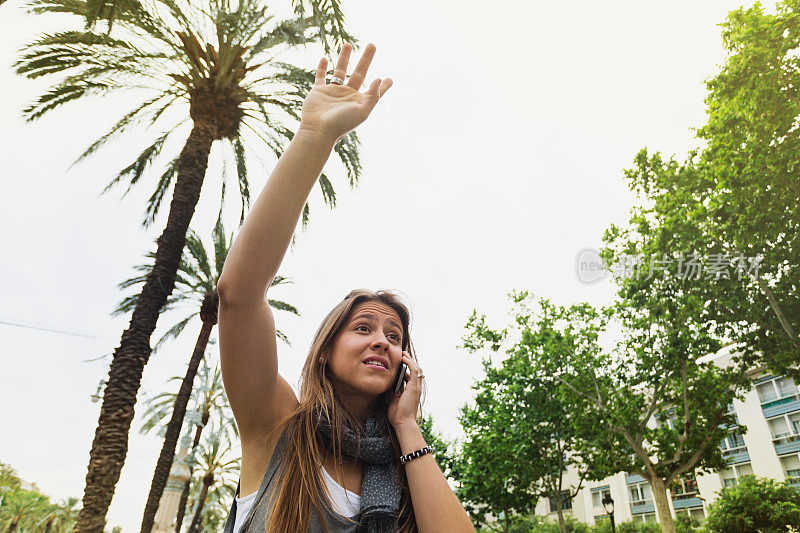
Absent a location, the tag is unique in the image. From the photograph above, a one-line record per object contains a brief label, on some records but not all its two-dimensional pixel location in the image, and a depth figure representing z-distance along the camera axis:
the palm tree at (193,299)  12.70
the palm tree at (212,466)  21.03
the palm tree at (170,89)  6.68
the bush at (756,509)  17.11
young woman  1.17
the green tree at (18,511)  38.48
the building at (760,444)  28.75
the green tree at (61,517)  40.80
